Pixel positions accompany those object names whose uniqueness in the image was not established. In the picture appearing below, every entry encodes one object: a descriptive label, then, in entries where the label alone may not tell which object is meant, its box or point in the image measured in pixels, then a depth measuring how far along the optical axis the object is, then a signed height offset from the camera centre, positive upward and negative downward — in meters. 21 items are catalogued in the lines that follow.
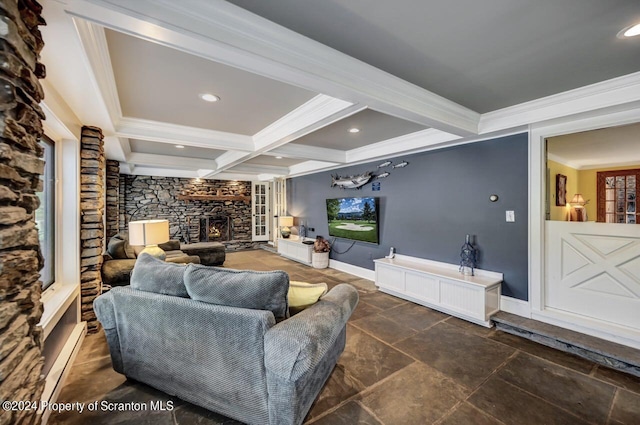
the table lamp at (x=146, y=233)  3.22 -0.25
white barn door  2.56 -0.64
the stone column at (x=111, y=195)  5.14 +0.34
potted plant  5.95 -0.96
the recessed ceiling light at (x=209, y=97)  2.57 +1.12
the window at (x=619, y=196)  3.00 +0.17
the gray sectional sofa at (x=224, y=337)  1.54 -0.80
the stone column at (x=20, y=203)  0.92 +0.04
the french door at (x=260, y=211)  8.82 +0.02
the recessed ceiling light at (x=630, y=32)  1.61 +1.10
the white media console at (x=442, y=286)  3.13 -1.01
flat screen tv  4.91 -0.14
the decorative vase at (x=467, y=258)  3.51 -0.64
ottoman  5.97 -0.91
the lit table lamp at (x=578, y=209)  3.27 +0.01
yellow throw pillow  1.94 -0.62
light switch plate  3.21 -0.07
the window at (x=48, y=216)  2.36 -0.03
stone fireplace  7.09 +0.17
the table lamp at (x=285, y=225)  7.41 -0.38
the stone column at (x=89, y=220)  2.79 -0.08
